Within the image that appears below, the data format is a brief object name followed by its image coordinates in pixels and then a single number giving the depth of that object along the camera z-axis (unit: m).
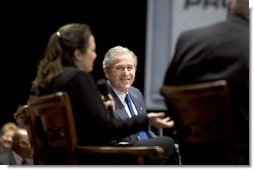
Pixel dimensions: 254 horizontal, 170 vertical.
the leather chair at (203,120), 3.96
